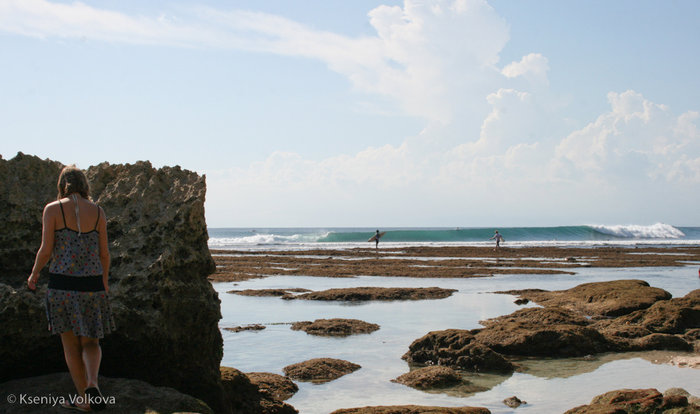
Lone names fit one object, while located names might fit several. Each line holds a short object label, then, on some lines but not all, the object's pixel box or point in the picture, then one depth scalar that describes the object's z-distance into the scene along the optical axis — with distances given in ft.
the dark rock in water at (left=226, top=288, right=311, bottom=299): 53.93
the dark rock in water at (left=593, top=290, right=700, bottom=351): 30.35
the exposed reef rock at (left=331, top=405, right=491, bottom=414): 17.62
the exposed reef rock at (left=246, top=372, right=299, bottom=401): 21.94
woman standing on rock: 13.74
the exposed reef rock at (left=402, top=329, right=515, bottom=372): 26.22
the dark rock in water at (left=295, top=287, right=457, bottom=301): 51.08
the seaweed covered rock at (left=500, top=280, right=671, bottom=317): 39.99
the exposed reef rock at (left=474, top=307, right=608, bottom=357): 28.96
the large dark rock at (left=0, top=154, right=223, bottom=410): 15.92
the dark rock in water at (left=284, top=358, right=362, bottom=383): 24.59
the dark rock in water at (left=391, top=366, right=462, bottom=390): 23.49
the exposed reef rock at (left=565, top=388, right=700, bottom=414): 17.12
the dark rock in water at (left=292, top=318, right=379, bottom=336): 34.40
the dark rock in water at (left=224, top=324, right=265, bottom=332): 35.55
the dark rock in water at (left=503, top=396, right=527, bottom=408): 21.04
